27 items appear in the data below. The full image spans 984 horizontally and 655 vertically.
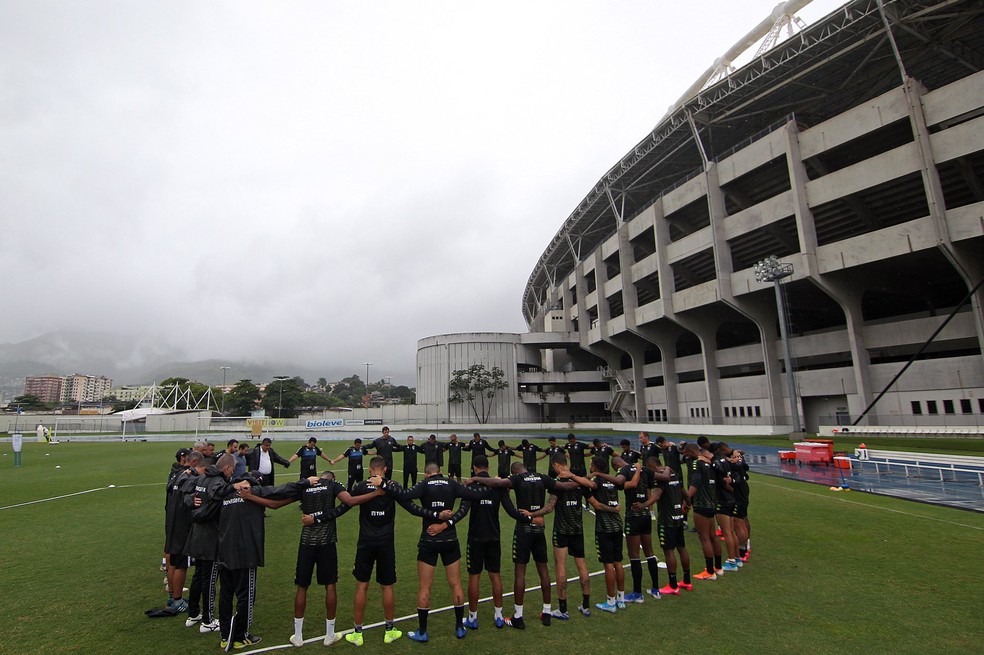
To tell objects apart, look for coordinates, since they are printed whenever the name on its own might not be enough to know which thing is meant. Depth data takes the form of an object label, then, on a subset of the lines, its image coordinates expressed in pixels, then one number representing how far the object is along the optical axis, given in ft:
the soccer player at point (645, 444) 39.04
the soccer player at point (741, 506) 28.40
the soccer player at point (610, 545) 21.91
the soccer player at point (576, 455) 47.16
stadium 93.20
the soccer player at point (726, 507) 27.28
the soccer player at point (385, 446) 51.98
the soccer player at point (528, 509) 21.12
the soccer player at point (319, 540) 18.92
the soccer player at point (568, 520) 21.72
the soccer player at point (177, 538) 22.48
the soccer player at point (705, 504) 25.62
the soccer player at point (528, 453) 52.06
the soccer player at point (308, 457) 44.94
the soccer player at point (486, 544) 20.44
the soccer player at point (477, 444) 48.44
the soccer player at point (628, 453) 37.45
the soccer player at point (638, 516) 23.22
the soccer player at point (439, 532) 19.69
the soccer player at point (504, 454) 47.02
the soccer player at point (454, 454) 55.31
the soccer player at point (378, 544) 19.49
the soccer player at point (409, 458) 54.24
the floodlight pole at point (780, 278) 103.81
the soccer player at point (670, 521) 23.75
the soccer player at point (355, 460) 48.62
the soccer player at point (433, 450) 51.03
